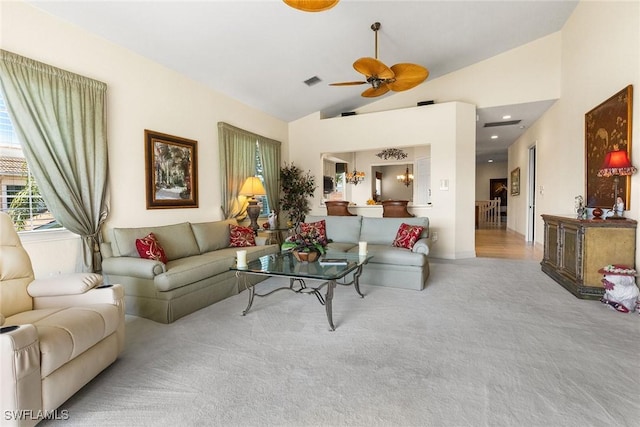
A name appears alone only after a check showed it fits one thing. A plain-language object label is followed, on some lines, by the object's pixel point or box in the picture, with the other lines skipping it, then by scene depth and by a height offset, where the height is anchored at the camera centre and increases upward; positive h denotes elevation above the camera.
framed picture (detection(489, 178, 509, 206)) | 13.52 +0.57
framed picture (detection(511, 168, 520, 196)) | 8.65 +0.56
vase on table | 3.22 -0.55
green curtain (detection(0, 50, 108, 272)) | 2.69 +0.69
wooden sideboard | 3.25 -0.55
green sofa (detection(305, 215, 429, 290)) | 3.82 -0.63
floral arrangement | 3.25 -0.43
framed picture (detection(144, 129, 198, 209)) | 3.90 +0.48
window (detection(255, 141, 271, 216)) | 5.98 +0.16
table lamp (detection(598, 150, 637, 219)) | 3.22 +0.34
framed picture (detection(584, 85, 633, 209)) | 3.43 +0.75
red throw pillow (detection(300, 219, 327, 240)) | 4.83 -0.35
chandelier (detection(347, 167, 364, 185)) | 10.16 +0.88
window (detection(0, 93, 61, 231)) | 2.70 +0.19
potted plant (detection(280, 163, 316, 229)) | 6.74 +0.29
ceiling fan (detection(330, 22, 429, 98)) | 3.44 +1.54
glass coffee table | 2.73 -0.63
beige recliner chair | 1.39 -0.67
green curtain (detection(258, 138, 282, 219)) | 6.09 +0.76
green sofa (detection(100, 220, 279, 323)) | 2.90 -0.67
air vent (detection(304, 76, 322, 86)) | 5.36 +2.20
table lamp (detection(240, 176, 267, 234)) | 5.18 +0.20
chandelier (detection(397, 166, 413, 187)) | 11.02 +0.92
